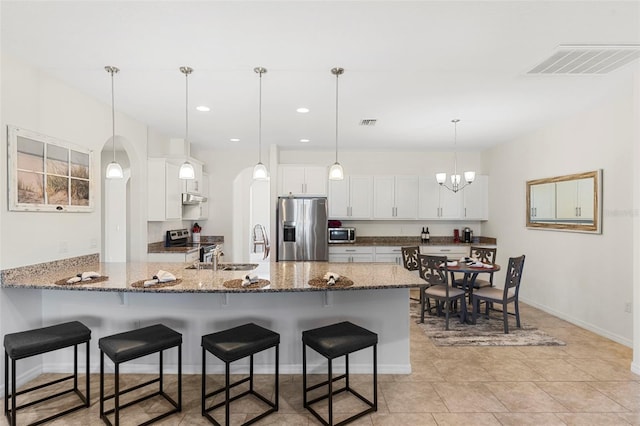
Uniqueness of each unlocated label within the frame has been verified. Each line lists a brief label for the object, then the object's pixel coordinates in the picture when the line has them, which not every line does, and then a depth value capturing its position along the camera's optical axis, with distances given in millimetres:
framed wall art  2648
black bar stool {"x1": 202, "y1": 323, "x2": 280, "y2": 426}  2156
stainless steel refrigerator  5832
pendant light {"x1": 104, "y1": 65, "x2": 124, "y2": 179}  2841
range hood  5145
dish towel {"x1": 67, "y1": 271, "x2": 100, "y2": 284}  2555
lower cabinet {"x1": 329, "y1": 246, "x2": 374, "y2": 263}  6094
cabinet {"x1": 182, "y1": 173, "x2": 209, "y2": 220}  5676
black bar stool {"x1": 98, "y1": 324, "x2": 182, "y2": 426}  2137
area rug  3676
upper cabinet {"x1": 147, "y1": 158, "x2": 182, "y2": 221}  4656
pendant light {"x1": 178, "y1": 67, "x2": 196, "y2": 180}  2865
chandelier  4711
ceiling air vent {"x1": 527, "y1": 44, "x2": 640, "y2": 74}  2482
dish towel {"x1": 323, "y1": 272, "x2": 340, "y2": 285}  2510
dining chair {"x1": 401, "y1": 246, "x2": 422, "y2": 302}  5160
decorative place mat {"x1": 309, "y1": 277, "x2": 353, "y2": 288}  2473
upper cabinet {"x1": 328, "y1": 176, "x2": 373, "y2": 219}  6234
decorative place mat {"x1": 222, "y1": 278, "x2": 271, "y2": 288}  2451
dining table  4148
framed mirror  3896
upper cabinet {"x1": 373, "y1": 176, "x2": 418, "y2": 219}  6270
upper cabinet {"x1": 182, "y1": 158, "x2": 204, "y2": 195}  5274
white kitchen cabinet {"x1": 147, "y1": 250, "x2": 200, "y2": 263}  4633
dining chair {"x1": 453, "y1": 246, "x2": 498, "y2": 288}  4684
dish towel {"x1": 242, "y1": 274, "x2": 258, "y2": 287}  2479
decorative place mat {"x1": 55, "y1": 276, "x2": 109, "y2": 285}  2537
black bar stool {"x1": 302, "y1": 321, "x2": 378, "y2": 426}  2205
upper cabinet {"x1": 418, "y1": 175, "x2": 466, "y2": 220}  6297
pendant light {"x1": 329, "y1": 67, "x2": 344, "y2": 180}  3232
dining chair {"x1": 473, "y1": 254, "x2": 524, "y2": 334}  3980
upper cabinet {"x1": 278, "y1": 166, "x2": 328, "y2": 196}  6043
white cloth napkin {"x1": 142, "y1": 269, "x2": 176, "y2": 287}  2523
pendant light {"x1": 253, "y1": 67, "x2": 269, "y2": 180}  2862
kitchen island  2900
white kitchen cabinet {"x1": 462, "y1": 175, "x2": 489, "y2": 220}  6301
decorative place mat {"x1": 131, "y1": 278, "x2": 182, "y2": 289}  2471
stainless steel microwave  6152
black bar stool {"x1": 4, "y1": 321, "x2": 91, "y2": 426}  2186
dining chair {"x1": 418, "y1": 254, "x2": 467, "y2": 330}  4102
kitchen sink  3447
